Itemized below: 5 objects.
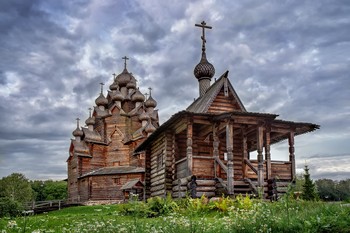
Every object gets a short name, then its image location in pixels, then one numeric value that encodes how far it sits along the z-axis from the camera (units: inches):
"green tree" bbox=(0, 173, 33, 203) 2585.9
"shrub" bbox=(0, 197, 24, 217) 885.2
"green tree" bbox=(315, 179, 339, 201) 959.3
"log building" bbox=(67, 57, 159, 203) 1737.2
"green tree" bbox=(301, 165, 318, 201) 684.7
